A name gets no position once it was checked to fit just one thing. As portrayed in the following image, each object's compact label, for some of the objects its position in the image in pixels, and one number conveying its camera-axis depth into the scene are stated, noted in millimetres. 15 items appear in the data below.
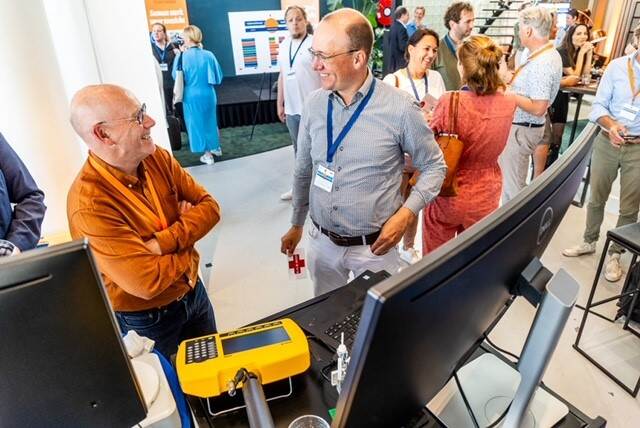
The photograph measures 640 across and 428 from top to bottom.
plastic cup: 819
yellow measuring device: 838
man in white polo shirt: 3574
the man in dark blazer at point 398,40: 5898
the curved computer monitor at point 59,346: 523
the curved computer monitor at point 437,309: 470
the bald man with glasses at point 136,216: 1165
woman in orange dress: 1919
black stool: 1893
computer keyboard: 1098
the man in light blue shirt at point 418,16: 6781
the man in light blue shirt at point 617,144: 2432
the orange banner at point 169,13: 6594
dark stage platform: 7070
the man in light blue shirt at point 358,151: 1500
